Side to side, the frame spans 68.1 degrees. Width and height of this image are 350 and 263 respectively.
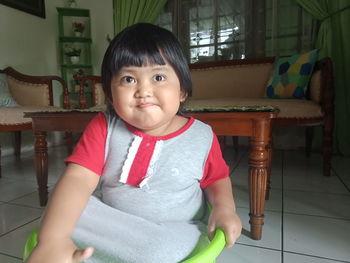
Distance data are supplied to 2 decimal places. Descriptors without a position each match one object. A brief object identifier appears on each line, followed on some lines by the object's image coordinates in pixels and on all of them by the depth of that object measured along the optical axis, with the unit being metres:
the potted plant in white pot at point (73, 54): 2.75
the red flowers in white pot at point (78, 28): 2.78
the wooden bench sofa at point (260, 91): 1.41
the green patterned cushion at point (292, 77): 1.60
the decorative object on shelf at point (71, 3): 2.82
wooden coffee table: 0.76
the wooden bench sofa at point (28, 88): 2.18
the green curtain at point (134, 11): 2.59
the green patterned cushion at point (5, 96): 1.90
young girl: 0.41
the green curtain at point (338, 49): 1.93
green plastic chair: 0.35
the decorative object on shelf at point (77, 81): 2.82
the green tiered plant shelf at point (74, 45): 2.77
